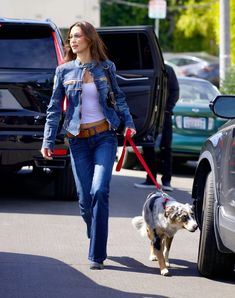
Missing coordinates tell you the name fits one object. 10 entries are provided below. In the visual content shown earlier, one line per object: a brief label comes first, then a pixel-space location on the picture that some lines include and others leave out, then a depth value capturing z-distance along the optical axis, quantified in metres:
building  23.75
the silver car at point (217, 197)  6.89
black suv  10.68
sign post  25.30
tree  46.86
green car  14.69
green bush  16.64
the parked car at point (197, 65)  38.00
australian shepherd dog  7.79
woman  7.75
